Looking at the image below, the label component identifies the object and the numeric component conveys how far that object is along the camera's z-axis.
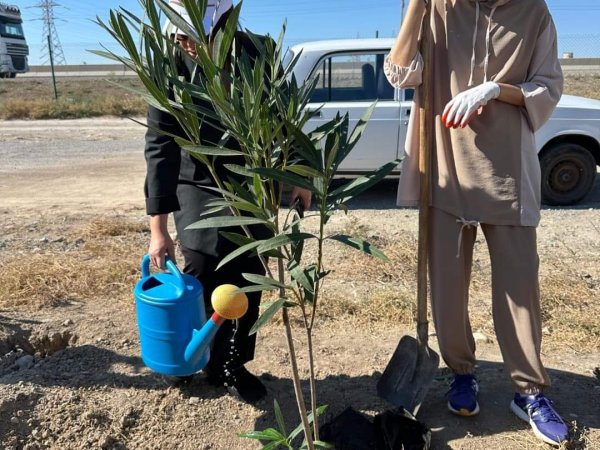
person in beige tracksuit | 2.06
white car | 6.09
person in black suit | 2.25
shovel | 2.29
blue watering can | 2.07
